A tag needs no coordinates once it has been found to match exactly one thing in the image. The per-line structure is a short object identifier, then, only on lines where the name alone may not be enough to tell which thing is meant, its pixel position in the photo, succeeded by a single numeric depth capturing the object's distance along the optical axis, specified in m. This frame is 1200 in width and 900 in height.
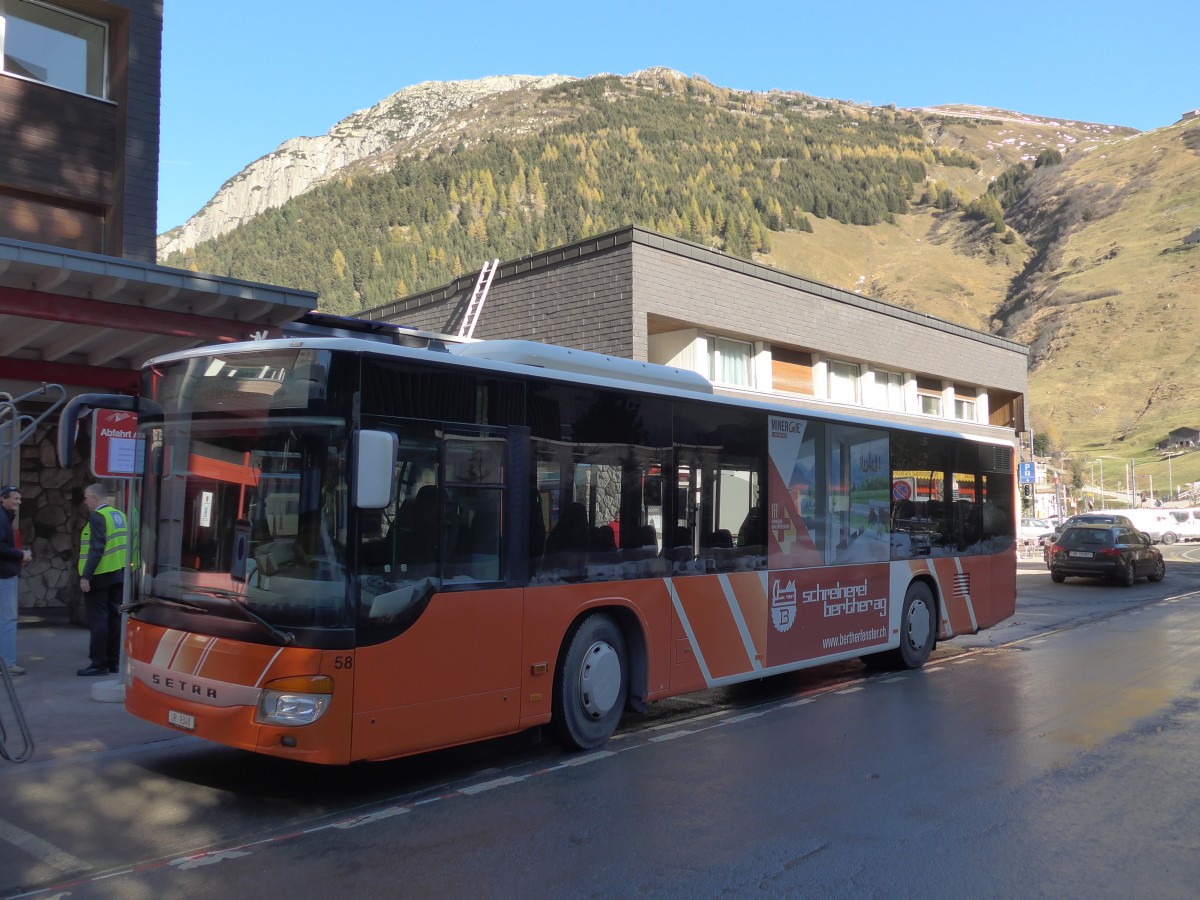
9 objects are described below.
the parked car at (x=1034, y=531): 44.25
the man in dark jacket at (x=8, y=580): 9.22
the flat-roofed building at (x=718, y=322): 19.69
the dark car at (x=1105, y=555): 24.20
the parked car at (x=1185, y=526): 55.38
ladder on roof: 21.95
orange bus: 5.63
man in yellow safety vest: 9.87
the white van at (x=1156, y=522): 51.23
